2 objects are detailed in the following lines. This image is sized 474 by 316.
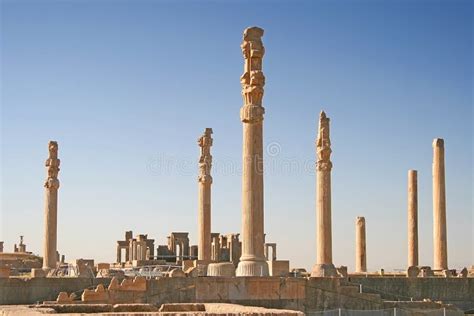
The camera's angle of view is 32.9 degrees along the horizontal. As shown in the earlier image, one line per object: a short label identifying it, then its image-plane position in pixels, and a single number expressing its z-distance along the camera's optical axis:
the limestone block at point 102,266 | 37.79
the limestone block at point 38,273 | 31.57
